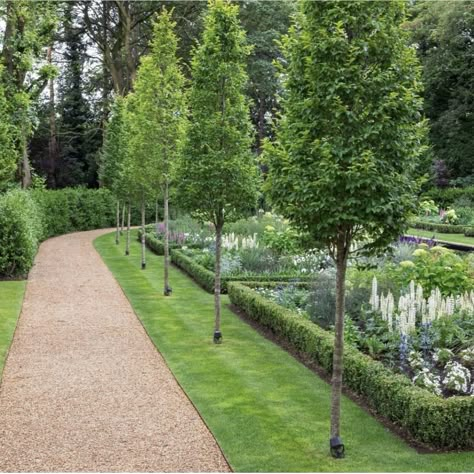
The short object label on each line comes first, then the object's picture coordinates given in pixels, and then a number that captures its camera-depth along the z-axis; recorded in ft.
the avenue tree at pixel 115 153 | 80.59
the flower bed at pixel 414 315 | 26.81
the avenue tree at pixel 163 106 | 51.90
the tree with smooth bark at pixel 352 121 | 20.25
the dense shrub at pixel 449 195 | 116.16
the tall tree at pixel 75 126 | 151.23
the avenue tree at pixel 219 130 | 36.78
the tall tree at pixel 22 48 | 84.89
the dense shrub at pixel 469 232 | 86.43
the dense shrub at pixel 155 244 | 77.82
